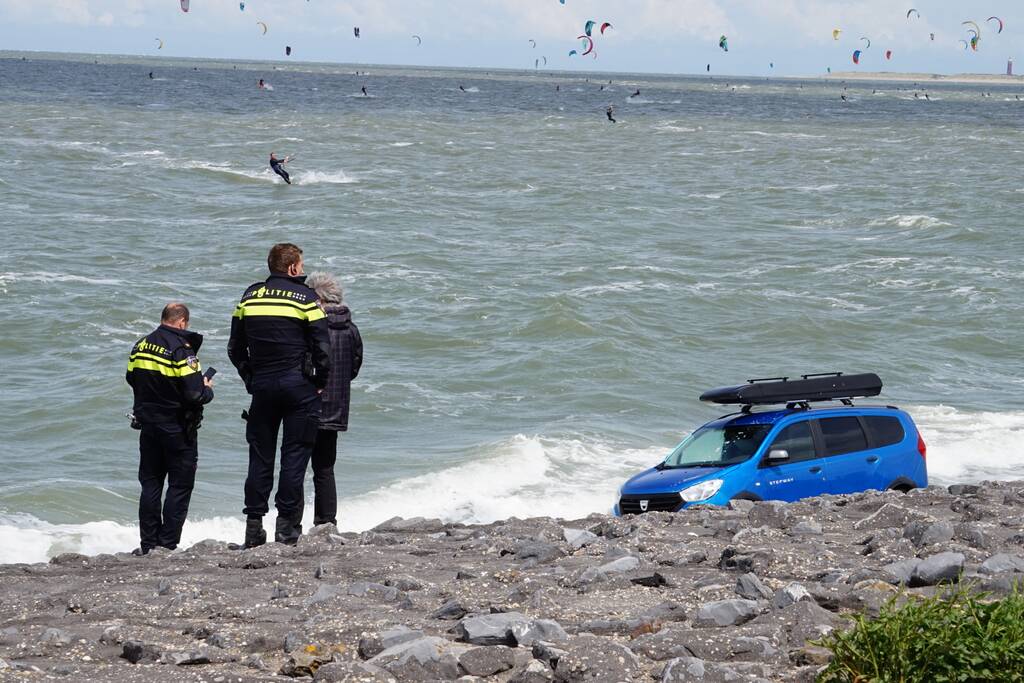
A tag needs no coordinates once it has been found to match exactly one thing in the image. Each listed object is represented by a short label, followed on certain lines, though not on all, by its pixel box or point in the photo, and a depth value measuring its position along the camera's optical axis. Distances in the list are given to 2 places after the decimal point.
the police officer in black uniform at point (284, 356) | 17.78
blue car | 23.53
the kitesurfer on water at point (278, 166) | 94.31
